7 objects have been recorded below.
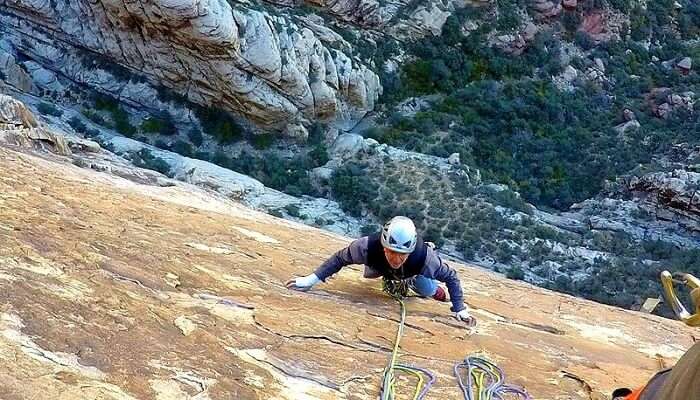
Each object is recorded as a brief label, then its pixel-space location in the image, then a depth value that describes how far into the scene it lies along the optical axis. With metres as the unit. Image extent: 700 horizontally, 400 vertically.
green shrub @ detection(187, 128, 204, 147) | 22.77
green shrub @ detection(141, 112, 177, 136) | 22.38
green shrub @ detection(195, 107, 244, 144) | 23.09
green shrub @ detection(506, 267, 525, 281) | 18.36
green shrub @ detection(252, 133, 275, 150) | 23.30
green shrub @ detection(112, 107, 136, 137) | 21.94
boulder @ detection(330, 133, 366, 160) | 23.06
